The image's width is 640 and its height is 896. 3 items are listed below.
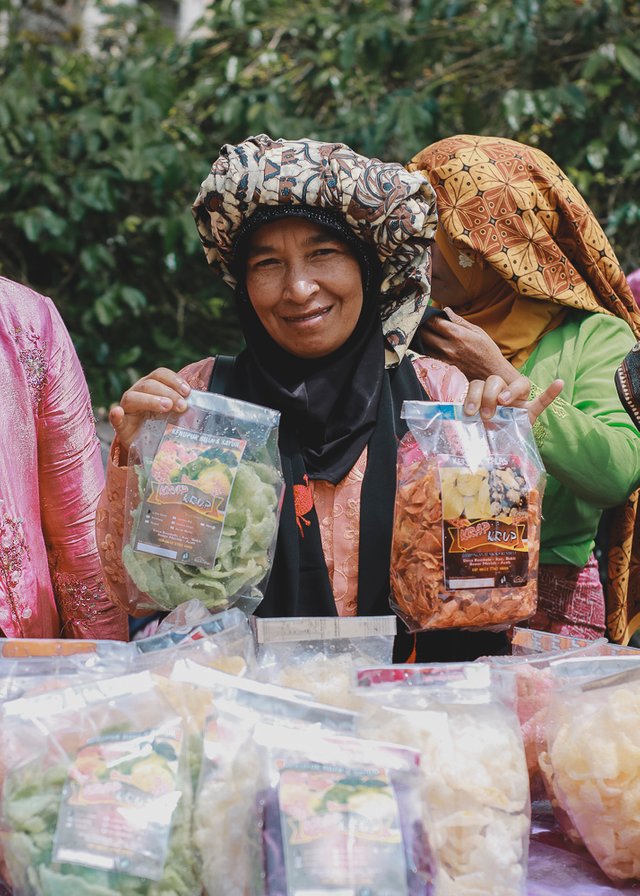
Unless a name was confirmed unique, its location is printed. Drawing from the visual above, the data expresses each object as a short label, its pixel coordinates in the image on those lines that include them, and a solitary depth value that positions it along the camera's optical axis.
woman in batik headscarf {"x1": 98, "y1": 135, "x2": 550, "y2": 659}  1.49
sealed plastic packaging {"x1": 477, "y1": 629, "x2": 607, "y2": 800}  1.17
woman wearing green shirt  1.84
